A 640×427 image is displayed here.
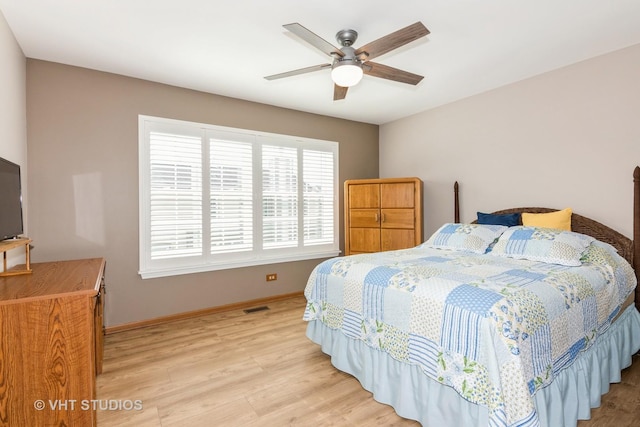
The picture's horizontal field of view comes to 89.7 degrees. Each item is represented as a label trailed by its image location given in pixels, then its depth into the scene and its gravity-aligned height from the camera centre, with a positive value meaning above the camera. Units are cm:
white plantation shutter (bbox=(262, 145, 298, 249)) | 423 +19
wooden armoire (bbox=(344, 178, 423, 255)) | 414 -6
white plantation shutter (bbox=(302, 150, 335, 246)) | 460 +20
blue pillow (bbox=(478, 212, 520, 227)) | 334 -12
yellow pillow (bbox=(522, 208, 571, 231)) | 300 -12
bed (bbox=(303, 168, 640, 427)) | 154 -68
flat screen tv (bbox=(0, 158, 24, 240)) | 188 +8
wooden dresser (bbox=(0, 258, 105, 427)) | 153 -70
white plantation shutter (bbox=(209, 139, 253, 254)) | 383 +19
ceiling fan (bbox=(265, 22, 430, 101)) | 193 +105
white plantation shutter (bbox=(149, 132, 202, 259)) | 346 +18
